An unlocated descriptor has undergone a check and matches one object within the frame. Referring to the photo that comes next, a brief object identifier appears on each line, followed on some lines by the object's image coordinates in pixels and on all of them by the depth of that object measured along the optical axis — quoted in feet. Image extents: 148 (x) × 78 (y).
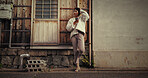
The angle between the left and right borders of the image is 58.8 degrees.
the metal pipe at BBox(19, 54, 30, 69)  16.56
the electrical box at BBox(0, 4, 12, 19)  17.95
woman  15.02
